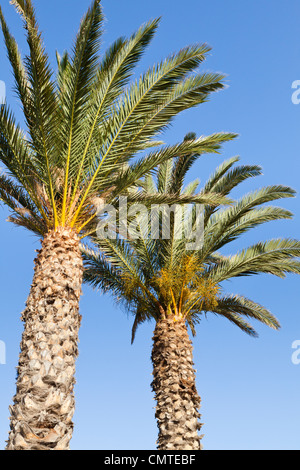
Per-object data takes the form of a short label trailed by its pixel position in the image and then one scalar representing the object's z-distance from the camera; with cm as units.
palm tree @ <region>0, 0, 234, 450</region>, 675
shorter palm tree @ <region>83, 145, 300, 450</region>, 1031
